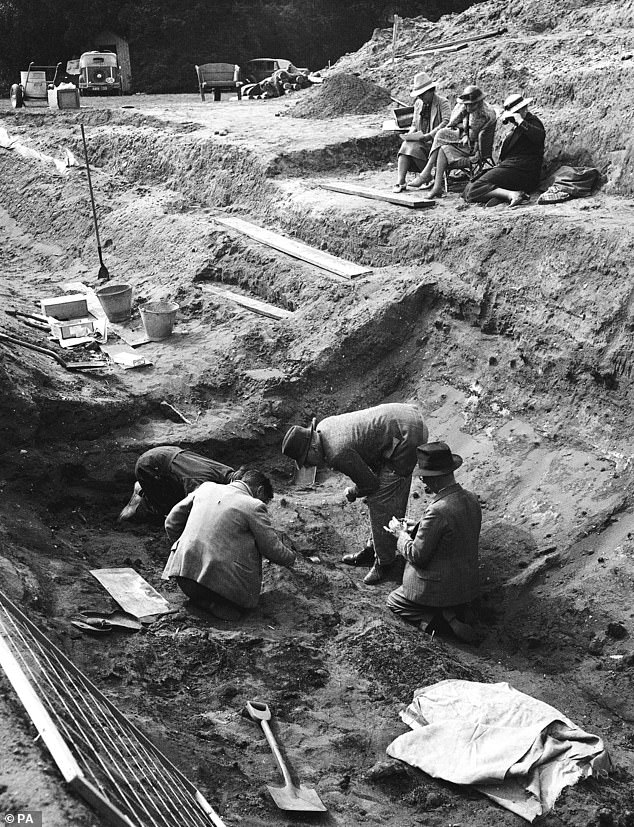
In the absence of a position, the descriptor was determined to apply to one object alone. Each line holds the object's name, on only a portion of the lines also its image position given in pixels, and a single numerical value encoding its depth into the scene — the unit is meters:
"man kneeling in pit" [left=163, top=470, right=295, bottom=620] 5.75
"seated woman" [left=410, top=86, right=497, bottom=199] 10.55
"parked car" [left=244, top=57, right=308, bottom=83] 25.88
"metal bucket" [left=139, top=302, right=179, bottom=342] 9.90
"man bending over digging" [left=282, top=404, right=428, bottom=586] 6.52
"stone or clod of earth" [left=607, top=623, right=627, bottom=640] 5.76
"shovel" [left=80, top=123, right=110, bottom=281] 12.27
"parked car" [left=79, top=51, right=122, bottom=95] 23.83
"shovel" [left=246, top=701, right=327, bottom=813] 4.03
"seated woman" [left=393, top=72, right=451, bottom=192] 11.16
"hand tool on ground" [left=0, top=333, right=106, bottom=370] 8.55
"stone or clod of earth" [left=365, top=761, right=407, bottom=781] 4.47
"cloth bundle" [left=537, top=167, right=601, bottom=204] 9.35
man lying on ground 6.61
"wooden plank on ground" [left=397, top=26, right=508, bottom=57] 15.81
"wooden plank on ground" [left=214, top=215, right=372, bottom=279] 9.84
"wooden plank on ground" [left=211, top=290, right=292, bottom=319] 9.86
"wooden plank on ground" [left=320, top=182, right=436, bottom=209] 10.31
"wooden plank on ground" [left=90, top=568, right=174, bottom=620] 5.69
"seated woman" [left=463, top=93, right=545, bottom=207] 9.73
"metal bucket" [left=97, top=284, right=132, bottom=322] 10.58
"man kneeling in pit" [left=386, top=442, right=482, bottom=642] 5.91
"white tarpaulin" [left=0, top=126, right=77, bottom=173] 15.88
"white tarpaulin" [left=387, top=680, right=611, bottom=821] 4.34
